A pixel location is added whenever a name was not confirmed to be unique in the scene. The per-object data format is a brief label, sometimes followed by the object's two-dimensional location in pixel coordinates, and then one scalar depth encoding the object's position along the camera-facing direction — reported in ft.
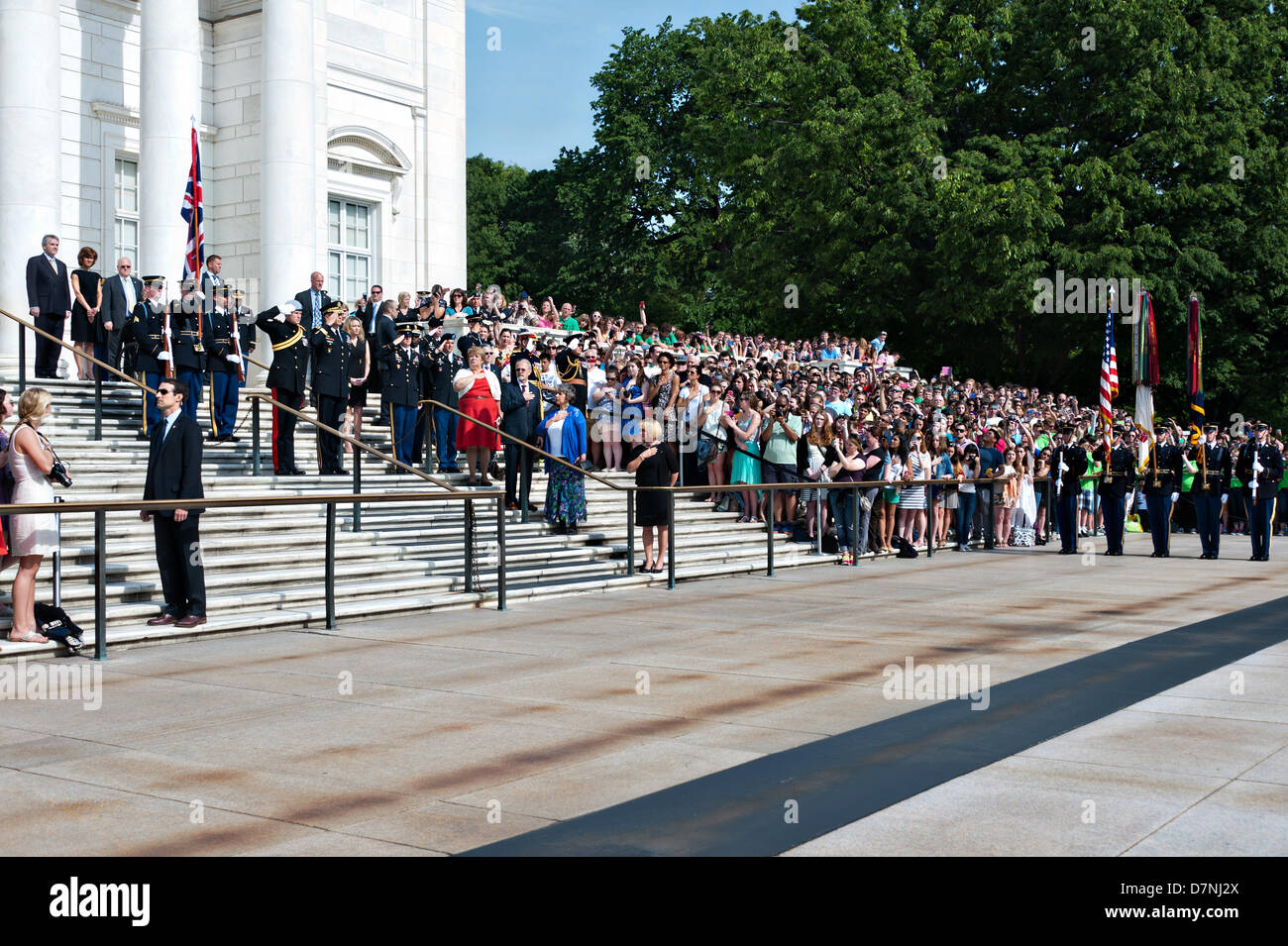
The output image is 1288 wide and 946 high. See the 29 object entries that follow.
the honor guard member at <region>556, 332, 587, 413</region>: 64.75
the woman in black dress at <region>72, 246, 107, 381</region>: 58.59
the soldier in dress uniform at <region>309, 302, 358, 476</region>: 55.83
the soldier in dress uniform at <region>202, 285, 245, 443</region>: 55.67
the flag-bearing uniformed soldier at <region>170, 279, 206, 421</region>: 55.31
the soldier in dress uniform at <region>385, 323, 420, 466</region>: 61.11
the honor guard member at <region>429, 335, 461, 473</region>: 62.39
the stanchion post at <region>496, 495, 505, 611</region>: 44.24
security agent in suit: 36.14
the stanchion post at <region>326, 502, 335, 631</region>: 39.45
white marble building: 71.72
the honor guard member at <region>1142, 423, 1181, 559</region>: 72.08
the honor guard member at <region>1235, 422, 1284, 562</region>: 68.80
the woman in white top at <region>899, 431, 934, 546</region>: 68.33
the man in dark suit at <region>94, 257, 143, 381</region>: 59.88
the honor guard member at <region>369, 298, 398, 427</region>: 60.90
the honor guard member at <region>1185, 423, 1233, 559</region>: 70.95
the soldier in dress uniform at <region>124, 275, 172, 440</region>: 55.42
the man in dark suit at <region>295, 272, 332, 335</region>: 61.05
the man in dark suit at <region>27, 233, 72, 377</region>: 58.70
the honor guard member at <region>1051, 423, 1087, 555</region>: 73.05
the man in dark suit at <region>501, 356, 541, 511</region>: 55.98
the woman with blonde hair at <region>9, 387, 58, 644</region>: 32.14
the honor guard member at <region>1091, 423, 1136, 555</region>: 72.69
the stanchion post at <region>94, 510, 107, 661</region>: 33.01
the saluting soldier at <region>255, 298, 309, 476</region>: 54.49
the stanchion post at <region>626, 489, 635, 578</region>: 51.39
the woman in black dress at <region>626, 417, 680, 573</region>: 52.24
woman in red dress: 56.90
